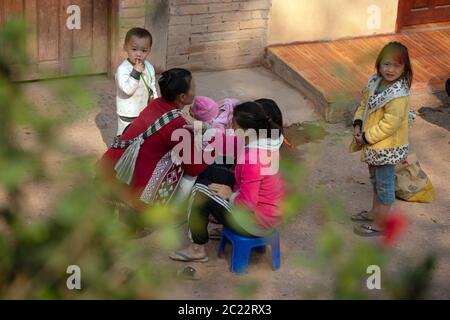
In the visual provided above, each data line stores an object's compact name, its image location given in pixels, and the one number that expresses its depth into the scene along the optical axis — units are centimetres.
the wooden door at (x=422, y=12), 934
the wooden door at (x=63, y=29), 769
